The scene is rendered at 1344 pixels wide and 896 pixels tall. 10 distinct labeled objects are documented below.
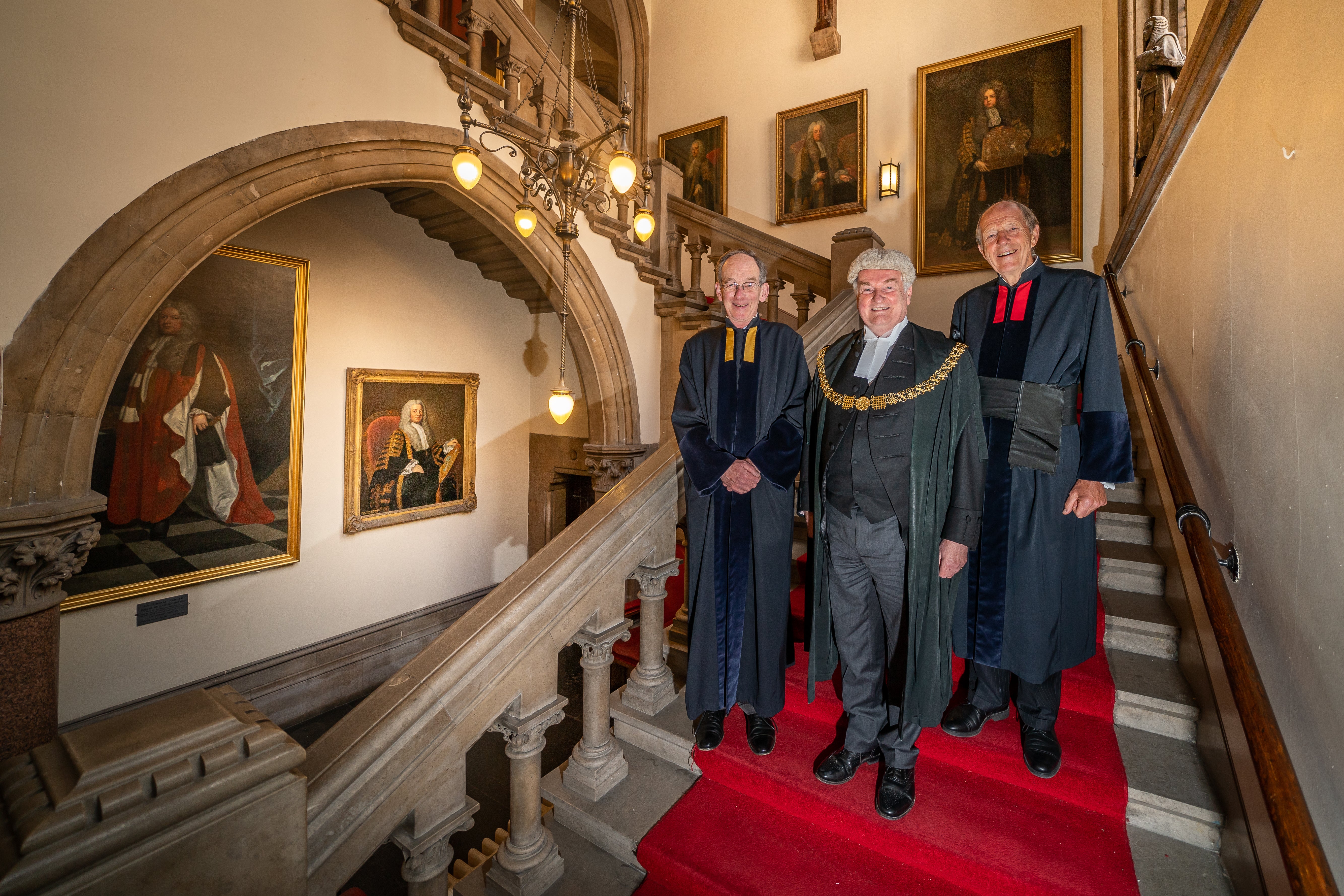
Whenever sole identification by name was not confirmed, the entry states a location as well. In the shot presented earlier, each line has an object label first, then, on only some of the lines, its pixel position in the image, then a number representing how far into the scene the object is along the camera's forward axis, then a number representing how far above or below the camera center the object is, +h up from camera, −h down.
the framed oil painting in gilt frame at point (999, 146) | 5.76 +3.21
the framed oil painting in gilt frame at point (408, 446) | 6.00 +0.10
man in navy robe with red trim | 1.81 -0.04
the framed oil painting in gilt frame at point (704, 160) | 7.84 +4.01
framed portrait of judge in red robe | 4.61 +0.14
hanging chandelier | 3.70 +1.99
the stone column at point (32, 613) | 2.66 -0.75
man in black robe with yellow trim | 2.00 -0.23
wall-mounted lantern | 6.54 +3.10
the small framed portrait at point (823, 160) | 6.86 +3.57
